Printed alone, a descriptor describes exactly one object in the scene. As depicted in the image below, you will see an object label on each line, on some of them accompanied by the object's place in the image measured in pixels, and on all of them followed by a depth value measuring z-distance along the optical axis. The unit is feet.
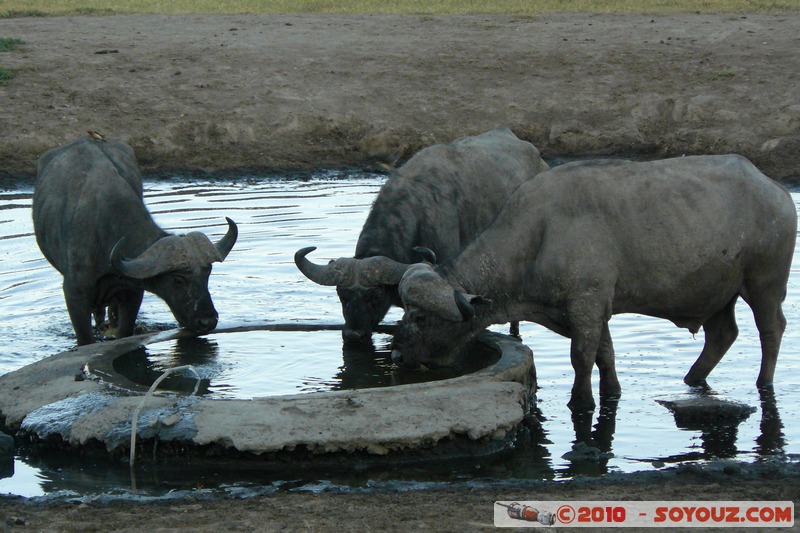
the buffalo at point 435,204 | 58.26
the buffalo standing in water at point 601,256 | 50.92
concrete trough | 44.22
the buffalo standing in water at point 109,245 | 56.30
